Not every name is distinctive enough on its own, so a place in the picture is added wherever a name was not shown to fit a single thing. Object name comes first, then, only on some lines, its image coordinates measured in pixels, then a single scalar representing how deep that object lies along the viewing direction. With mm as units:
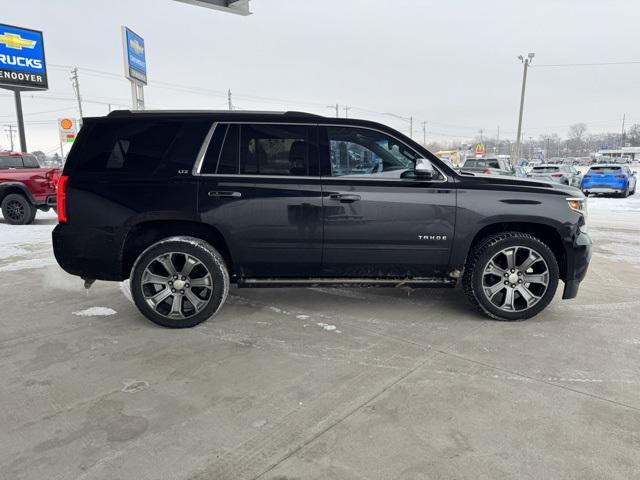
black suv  4180
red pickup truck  11078
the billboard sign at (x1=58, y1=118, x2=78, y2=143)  24828
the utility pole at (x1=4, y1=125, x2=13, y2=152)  86900
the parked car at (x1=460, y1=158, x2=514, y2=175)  20550
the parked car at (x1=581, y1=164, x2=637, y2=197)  18781
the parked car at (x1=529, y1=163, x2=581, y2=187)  21500
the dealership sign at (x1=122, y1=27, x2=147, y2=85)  11672
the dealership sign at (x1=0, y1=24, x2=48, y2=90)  19438
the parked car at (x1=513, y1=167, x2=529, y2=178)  23219
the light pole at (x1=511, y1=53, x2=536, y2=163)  32725
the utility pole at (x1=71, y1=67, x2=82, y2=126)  54500
